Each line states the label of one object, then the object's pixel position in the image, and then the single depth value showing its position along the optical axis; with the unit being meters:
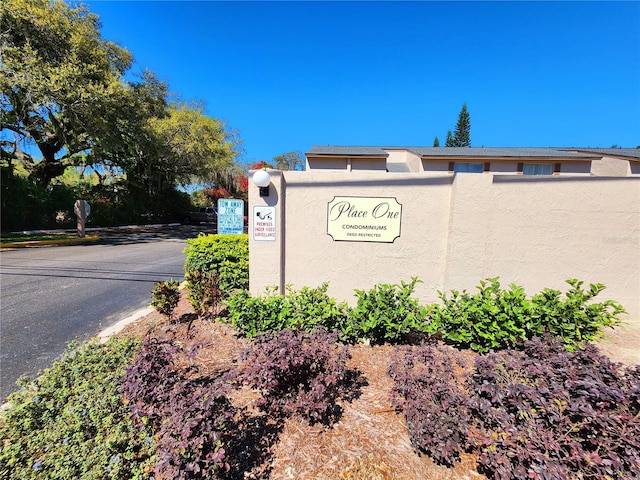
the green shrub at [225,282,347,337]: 3.43
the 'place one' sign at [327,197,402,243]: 4.02
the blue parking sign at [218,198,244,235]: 5.76
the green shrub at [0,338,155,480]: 1.77
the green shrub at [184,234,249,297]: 4.80
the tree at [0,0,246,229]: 10.09
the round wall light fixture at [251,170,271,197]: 3.91
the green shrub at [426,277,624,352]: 3.18
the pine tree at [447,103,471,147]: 44.16
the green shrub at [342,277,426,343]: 3.33
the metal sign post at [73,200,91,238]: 12.55
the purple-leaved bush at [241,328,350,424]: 2.19
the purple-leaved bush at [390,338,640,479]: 1.54
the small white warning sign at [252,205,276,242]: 4.13
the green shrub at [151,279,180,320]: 3.91
